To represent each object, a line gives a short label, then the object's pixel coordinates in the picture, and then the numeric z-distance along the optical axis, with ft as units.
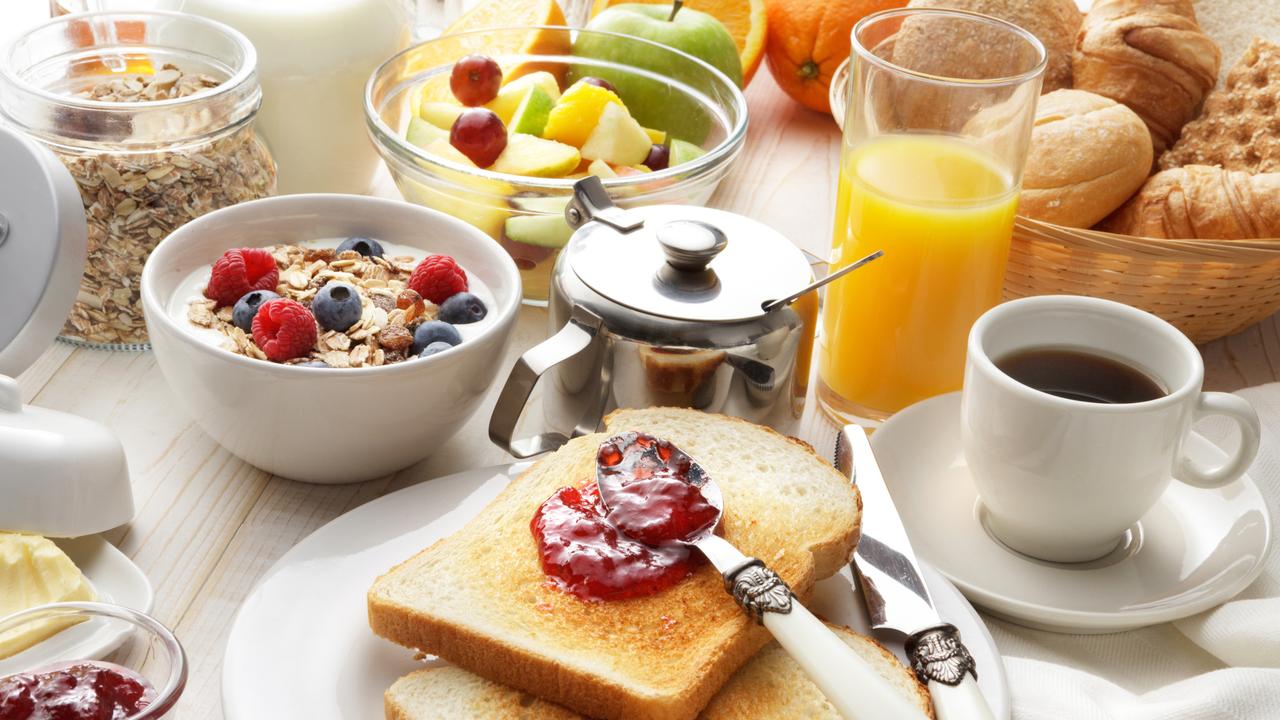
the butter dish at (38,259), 3.50
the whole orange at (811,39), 6.49
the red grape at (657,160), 5.23
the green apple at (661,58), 5.78
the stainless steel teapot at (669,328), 3.67
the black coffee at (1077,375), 3.49
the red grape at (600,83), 5.35
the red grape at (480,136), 4.86
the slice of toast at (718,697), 2.88
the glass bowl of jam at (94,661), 2.51
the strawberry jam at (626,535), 3.13
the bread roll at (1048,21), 5.16
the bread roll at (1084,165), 4.52
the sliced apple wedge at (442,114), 5.16
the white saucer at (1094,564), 3.41
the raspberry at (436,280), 4.03
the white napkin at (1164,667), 3.04
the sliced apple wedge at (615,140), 5.03
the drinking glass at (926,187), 4.01
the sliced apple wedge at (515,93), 5.26
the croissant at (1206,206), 4.39
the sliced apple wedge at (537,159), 4.82
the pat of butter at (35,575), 3.02
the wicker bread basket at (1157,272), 4.23
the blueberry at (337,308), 3.79
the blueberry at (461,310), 3.94
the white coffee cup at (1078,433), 3.29
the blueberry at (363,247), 4.23
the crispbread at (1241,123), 4.74
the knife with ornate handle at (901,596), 2.87
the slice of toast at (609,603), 2.89
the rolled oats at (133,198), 4.25
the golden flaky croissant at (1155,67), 5.09
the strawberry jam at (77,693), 2.48
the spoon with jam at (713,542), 2.61
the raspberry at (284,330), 3.64
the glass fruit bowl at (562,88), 4.66
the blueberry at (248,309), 3.77
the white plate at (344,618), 2.96
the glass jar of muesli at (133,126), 4.19
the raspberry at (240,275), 3.86
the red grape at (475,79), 5.24
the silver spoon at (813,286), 3.71
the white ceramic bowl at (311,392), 3.49
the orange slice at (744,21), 6.66
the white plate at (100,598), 2.72
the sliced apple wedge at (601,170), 4.85
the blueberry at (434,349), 3.71
